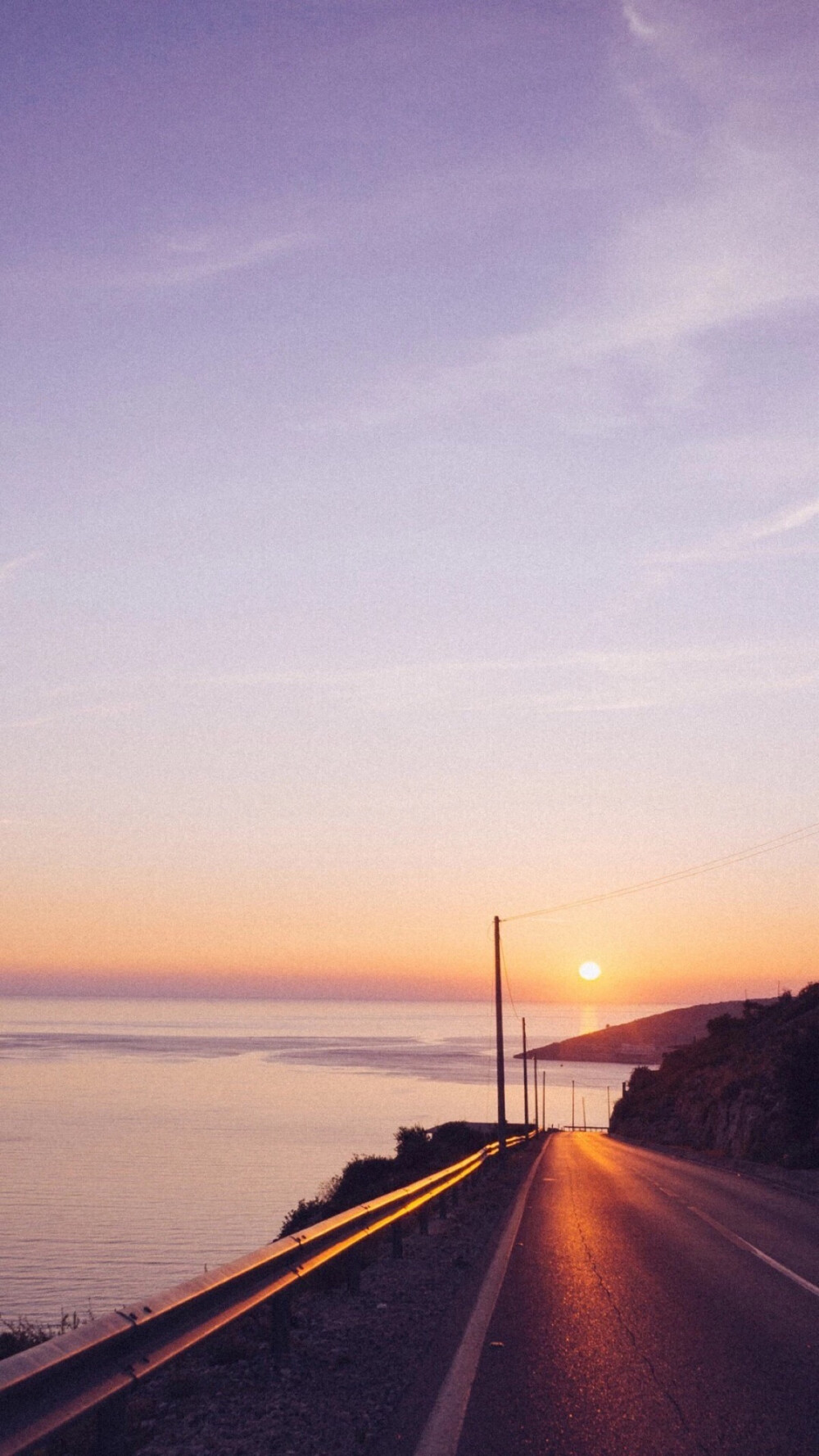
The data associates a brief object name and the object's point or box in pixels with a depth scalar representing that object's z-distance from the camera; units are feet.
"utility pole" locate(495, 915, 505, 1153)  124.06
